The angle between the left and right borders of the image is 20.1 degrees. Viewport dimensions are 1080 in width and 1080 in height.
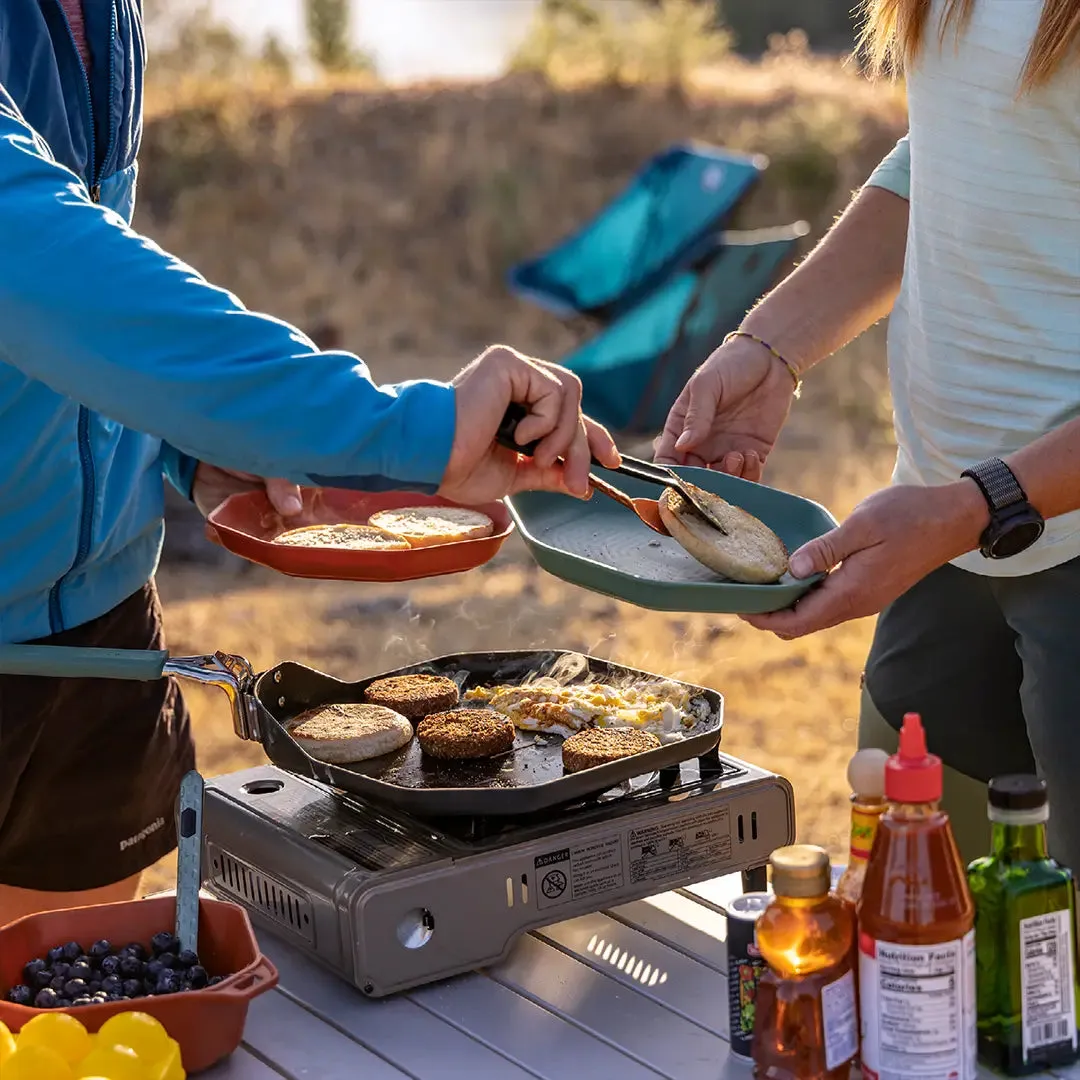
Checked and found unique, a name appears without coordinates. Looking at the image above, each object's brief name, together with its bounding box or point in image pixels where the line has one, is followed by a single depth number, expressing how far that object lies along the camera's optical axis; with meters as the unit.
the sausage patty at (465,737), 2.02
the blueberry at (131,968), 1.88
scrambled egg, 2.07
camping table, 1.88
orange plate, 2.04
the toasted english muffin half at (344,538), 2.10
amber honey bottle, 1.76
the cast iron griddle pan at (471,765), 1.95
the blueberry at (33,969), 1.88
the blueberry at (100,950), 1.90
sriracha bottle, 1.72
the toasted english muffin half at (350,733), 2.01
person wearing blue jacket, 1.79
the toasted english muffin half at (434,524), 2.11
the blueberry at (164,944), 1.91
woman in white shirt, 2.01
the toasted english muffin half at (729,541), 2.00
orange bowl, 1.83
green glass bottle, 1.76
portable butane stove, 1.94
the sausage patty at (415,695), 2.10
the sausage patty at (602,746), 1.99
